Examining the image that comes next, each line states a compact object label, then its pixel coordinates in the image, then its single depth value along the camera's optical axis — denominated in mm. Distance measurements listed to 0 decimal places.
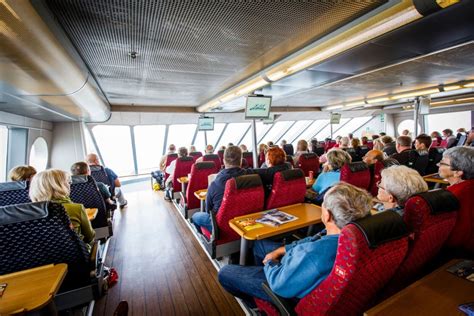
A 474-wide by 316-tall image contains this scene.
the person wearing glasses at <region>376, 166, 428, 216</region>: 1564
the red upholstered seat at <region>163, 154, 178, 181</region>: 5790
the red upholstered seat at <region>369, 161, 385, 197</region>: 3169
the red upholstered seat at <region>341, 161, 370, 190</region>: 2754
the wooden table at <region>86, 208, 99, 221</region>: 2426
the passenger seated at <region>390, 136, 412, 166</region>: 3859
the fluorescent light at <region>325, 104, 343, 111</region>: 9953
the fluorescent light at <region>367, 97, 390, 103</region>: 7752
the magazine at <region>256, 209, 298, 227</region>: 1998
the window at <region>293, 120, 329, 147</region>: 14103
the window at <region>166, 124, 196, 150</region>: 10184
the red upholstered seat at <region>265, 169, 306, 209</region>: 2404
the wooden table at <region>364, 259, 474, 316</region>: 977
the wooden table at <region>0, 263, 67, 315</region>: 1089
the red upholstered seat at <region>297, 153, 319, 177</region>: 4645
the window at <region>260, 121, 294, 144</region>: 12641
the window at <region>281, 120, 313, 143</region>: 13453
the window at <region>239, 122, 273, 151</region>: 12303
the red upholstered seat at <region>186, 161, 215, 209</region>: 3527
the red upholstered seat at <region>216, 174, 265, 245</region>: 2174
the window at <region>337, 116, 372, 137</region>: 14718
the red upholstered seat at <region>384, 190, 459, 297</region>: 1173
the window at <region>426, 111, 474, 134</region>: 10762
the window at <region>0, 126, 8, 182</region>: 4783
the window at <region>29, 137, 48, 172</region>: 6309
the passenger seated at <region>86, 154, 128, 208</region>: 4355
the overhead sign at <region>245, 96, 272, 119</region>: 4570
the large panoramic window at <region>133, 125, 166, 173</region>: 9702
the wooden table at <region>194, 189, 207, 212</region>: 3064
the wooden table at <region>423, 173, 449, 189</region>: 3477
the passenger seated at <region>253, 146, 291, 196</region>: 2689
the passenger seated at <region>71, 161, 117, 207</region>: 3062
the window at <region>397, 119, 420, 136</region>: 13712
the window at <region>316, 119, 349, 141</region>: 14891
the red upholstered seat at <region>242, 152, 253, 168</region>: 5788
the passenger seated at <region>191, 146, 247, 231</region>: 2496
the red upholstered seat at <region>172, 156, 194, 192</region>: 4504
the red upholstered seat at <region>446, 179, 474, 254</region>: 1426
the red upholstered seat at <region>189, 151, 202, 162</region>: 5822
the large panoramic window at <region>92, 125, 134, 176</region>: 9008
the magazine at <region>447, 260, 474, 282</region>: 1159
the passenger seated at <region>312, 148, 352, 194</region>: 2883
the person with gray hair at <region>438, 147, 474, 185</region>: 1826
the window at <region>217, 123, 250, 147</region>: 11828
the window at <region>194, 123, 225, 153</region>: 11147
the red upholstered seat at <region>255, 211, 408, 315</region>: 926
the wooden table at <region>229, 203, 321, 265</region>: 1822
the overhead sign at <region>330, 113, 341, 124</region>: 9412
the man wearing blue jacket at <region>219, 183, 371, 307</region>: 1117
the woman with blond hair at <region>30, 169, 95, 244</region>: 1888
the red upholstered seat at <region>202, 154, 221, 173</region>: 4795
